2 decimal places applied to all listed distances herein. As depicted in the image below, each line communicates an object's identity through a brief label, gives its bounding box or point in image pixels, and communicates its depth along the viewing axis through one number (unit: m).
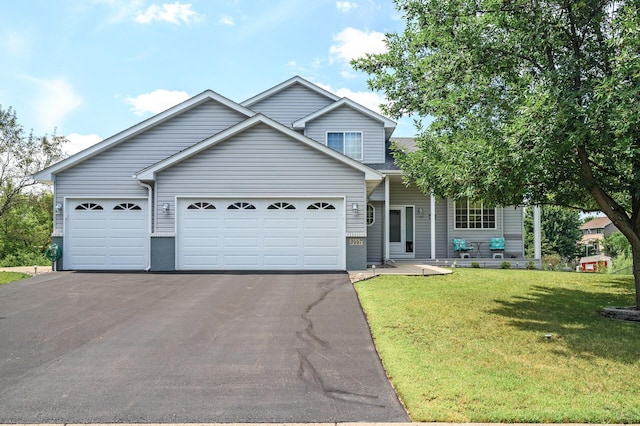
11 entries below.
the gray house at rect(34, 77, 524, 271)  14.16
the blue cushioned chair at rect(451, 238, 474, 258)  18.61
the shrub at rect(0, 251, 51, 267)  24.19
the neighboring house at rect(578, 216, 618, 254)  61.14
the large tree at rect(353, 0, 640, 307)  6.49
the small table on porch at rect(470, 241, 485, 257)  18.98
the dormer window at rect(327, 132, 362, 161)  18.20
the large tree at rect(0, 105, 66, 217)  23.17
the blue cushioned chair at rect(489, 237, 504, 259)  18.81
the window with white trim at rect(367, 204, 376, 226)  18.75
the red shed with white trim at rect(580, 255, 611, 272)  20.60
